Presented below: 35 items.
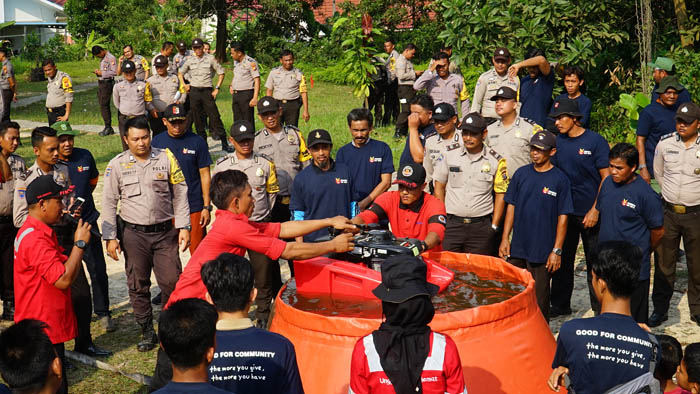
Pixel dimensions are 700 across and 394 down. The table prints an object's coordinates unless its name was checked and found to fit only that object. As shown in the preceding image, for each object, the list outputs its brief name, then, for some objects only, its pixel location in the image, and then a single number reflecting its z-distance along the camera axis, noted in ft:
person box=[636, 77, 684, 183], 31.40
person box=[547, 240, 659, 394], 13.70
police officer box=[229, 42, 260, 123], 54.08
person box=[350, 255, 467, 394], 12.14
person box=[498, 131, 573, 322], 24.79
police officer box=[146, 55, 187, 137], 50.85
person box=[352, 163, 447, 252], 23.18
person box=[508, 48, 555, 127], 36.88
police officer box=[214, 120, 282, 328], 26.73
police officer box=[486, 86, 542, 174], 28.17
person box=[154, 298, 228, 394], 11.22
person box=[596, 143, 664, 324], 23.68
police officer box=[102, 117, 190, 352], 25.41
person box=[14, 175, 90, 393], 20.36
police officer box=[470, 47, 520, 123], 36.88
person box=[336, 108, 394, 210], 28.68
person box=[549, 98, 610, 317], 27.14
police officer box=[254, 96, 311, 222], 29.55
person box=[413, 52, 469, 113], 47.50
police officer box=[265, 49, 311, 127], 50.90
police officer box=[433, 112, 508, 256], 25.80
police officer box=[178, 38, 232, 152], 54.95
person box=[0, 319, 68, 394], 12.08
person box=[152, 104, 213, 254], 29.99
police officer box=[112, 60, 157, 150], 50.88
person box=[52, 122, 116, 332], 26.89
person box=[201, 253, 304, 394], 12.84
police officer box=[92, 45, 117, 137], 66.23
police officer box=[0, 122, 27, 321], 27.58
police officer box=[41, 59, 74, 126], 56.13
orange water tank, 17.98
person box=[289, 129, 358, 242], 26.61
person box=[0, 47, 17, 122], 58.17
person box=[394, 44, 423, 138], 58.80
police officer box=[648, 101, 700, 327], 26.50
